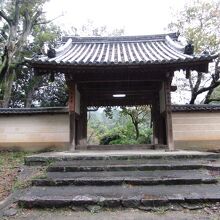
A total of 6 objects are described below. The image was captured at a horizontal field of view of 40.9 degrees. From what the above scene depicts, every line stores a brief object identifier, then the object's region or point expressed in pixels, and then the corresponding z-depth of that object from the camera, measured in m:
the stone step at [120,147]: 12.62
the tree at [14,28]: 16.81
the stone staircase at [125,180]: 5.65
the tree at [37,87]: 22.77
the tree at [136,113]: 23.08
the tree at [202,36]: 18.16
